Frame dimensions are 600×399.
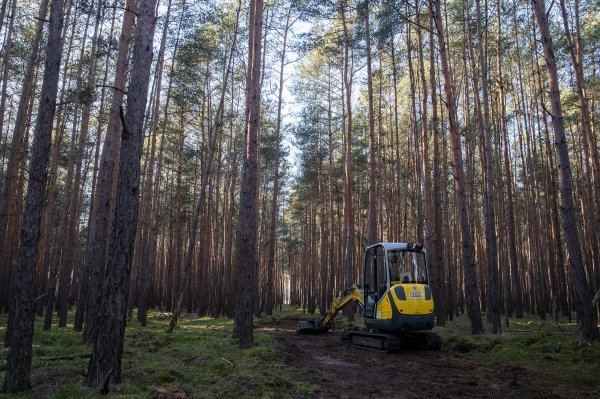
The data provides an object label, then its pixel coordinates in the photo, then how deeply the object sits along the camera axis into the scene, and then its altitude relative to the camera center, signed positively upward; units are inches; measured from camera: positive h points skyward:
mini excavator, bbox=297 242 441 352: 360.8 -17.7
